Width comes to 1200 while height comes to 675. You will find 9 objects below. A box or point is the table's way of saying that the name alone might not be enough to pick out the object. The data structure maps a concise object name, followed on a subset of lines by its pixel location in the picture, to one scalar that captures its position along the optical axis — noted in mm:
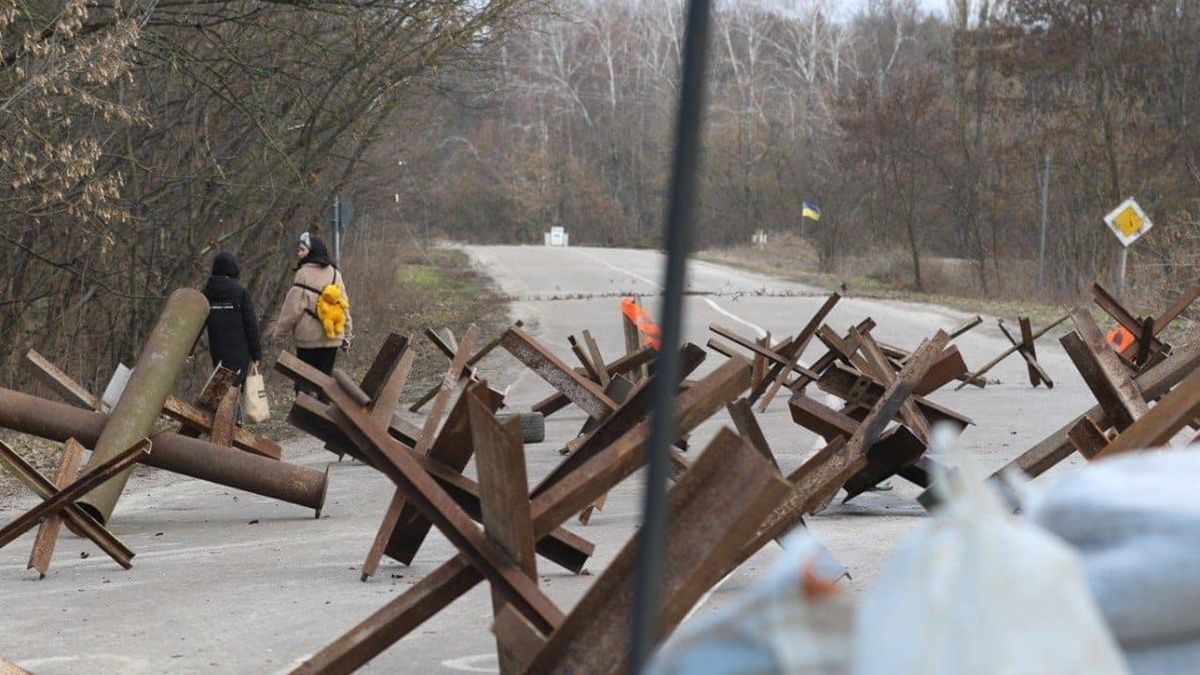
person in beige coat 29578
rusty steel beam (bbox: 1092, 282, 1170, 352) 22125
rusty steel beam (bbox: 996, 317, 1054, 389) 32625
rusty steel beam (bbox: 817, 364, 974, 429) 20062
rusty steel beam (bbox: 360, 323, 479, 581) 14188
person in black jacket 29672
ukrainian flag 114187
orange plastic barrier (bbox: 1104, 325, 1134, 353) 32062
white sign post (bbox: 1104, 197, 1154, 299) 56656
